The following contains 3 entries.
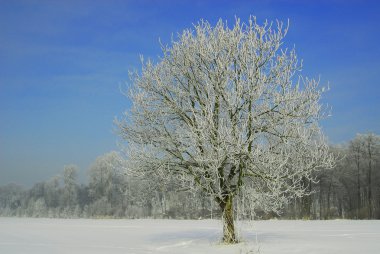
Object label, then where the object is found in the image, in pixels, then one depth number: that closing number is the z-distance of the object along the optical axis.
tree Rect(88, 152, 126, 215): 86.44
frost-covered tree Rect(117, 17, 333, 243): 19.44
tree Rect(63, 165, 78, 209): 92.94
